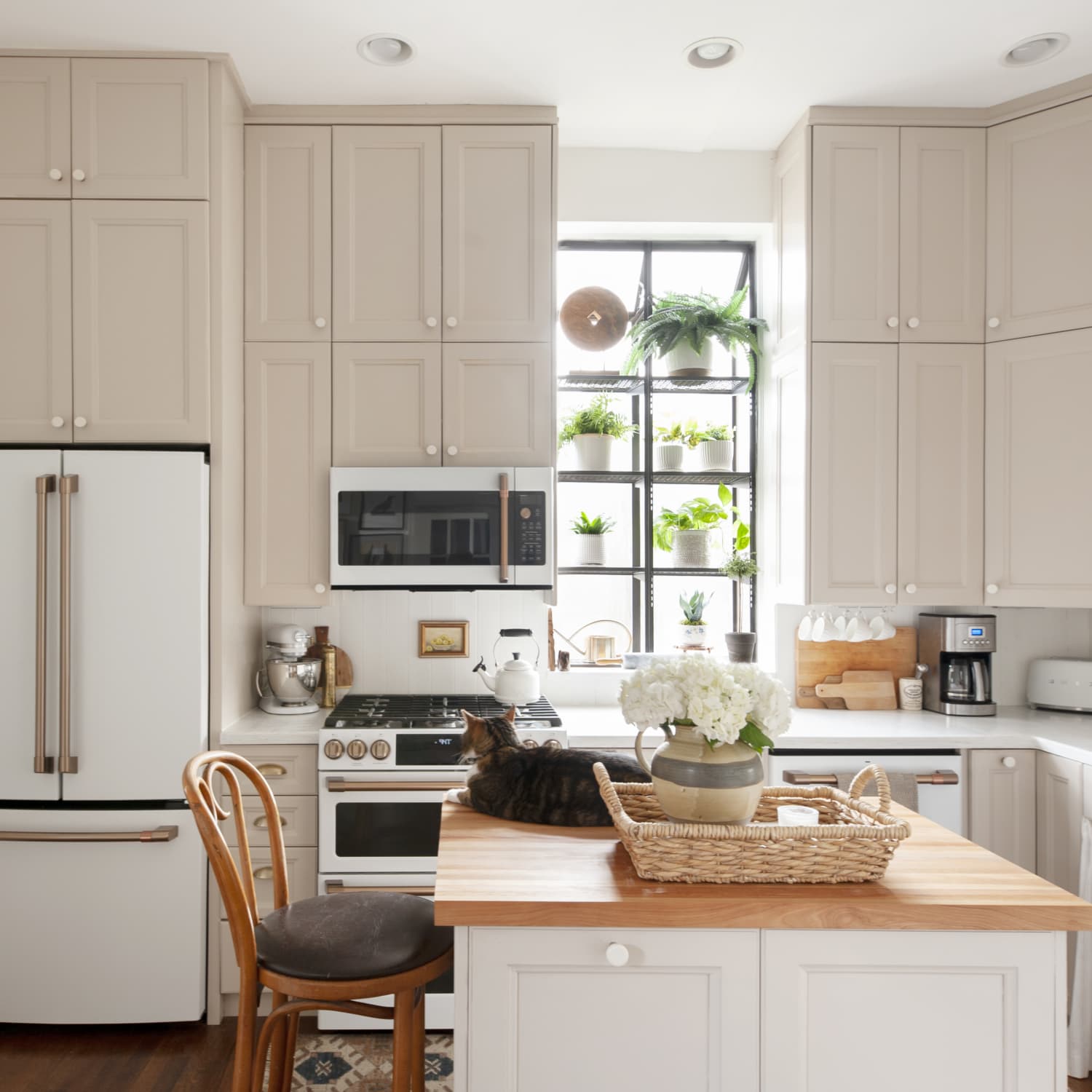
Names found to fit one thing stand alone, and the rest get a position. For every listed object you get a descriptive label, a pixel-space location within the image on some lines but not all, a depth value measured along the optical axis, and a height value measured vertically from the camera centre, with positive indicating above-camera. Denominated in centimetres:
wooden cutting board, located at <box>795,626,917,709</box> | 323 -46
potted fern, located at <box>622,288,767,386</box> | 327 +82
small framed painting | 317 -37
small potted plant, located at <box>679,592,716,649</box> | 332 -34
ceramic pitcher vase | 133 -38
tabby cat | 155 -46
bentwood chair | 154 -78
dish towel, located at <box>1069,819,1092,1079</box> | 230 -130
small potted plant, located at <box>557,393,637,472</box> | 334 +43
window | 344 +30
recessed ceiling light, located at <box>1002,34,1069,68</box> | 249 +149
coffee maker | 300 -45
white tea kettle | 285 -49
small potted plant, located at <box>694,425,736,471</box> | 340 +38
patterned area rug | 228 -149
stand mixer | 289 -46
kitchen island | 122 -67
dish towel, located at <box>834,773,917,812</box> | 259 -76
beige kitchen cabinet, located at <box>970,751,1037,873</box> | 264 -82
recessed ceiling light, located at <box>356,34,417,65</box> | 250 +148
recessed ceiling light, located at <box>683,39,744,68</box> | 251 +149
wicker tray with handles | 126 -47
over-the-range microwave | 281 +5
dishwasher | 261 -72
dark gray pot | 325 -41
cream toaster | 299 -52
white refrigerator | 244 -64
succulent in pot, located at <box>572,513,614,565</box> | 337 +1
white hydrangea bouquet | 128 -25
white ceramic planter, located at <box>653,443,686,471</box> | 342 +34
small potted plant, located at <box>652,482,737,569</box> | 337 +4
